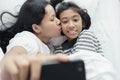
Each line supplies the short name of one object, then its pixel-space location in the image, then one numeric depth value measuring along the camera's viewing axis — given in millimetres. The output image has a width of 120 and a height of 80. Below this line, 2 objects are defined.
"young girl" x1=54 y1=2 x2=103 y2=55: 1217
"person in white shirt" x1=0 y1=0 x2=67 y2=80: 1144
